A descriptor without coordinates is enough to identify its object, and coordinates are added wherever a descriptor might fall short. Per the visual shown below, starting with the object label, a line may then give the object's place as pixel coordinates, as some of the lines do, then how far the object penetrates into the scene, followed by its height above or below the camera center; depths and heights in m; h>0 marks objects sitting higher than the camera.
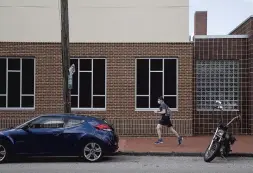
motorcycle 13.67 -1.40
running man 16.88 -0.84
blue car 13.58 -1.35
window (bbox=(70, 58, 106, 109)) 20.27 +0.30
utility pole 15.84 +1.36
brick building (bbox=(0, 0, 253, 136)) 20.08 +0.99
